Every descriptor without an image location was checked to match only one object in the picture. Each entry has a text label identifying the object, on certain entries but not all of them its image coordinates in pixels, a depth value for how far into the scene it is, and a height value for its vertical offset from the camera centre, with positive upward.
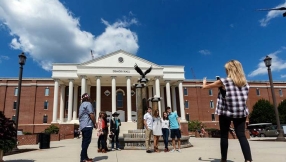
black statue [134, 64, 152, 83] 15.09 +2.83
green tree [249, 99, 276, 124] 48.16 -0.11
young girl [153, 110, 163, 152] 9.16 -0.65
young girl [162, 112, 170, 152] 9.64 -0.56
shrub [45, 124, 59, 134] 34.42 -1.95
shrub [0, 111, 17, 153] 6.51 -0.50
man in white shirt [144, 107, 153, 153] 9.06 -0.46
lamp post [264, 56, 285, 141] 16.84 +3.30
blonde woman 4.29 +0.22
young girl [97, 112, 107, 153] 9.38 -0.65
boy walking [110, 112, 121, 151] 10.49 -0.58
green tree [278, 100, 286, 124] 46.25 +0.23
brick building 39.94 +5.46
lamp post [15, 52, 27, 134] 14.59 +3.91
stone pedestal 10.27 -1.29
